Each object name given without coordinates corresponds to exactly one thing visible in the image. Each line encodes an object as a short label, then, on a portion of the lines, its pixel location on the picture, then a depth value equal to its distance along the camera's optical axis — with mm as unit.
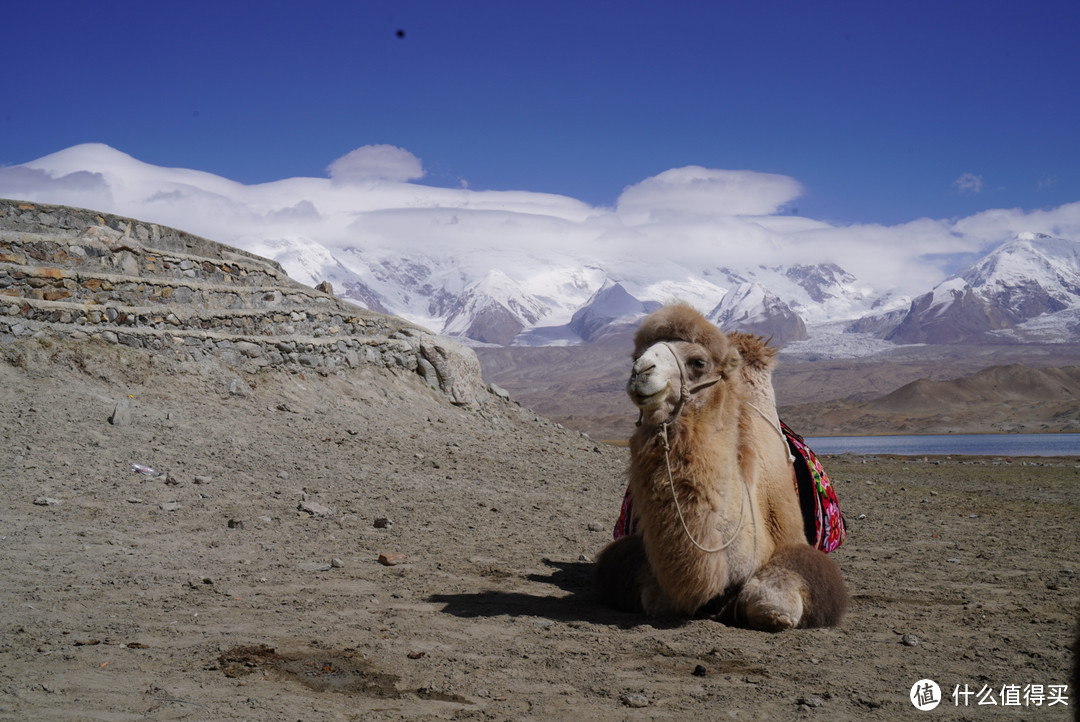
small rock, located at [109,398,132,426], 10172
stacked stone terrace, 12023
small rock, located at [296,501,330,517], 8711
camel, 4672
